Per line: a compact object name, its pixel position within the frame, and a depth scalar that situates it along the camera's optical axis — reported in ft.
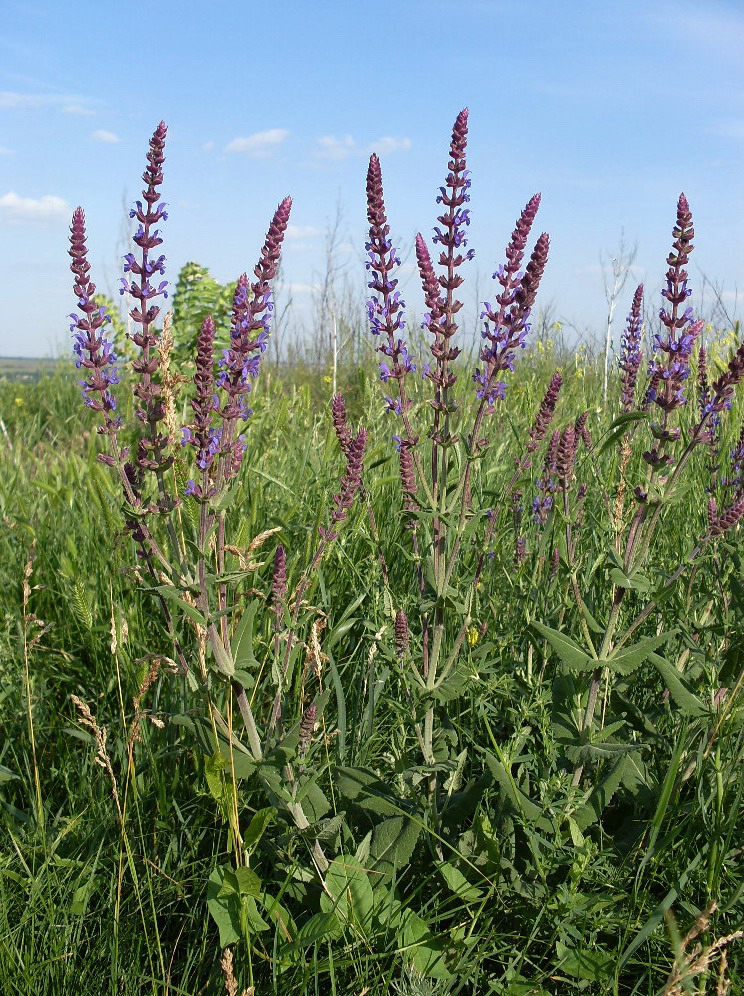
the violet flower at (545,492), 2.52
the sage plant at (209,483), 1.68
